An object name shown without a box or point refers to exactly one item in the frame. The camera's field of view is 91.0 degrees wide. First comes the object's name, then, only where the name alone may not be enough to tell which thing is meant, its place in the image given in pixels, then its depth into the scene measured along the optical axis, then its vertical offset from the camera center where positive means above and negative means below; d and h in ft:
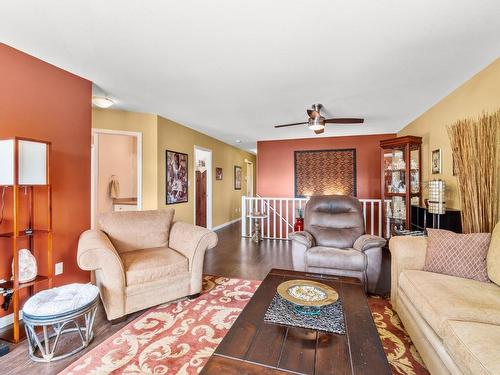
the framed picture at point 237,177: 26.11 +1.16
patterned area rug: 5.17 -3.75
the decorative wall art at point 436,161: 11.03 +1.20
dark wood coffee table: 3.30 -2.42
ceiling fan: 10.96 +3.09
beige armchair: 6.66 -2.19
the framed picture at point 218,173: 21.35 +1.30
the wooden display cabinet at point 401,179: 12.31 +0.46
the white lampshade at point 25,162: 5.90 +0.67
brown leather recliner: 8.27 -2.04
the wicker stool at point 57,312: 5.19 -2.66
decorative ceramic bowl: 4.53 -2.12
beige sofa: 3.68 -2.34
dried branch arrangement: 6.97 +0.44
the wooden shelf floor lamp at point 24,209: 5.95 -0.59
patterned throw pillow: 6.00 -1.72
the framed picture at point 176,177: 14.69 +0.71
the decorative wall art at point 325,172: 19.71 +1.26
